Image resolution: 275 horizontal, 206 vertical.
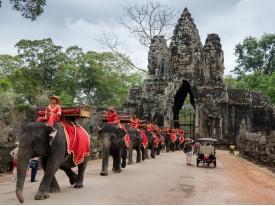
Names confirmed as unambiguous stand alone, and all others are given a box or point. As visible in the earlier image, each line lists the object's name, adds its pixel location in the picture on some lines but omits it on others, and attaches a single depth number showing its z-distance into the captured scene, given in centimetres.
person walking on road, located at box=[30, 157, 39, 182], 1457
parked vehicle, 2352
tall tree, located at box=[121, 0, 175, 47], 5959
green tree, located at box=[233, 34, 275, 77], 8162
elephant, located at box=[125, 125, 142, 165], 2241
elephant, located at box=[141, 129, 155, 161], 2833
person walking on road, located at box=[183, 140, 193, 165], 2431
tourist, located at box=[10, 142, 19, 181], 1444
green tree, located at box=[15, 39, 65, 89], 6141
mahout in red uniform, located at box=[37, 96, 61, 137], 1071
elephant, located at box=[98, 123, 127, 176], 1612
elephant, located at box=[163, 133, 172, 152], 3904
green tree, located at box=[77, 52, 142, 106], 6788
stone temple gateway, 4891
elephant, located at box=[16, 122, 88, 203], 970
